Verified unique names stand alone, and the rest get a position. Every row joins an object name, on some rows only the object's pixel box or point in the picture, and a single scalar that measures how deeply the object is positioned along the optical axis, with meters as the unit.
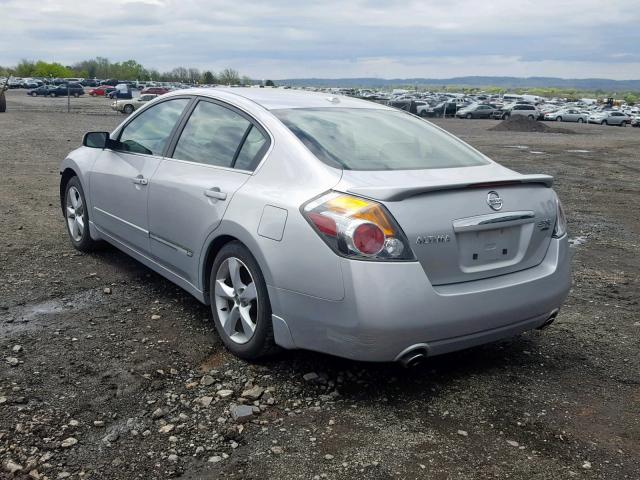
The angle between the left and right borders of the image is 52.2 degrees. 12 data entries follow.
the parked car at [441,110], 58.53
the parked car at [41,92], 73.81
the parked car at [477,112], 59.31
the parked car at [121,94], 66.55
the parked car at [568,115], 57.72
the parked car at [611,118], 53.81
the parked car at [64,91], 74.72
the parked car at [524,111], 58.44
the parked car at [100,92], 78.06
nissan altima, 3.26
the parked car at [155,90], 63.77
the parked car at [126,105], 40.97
